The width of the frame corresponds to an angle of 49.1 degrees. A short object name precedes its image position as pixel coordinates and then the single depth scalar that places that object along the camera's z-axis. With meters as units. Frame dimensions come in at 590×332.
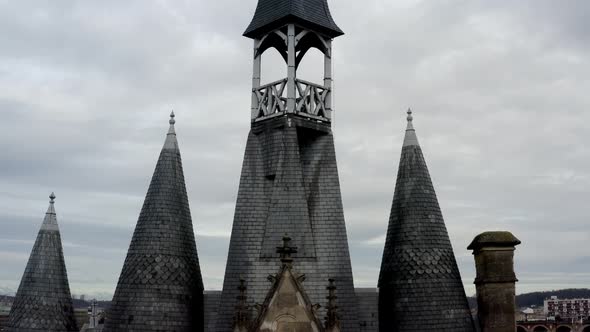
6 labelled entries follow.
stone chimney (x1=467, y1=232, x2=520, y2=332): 20.09
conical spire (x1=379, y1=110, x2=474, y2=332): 20.09
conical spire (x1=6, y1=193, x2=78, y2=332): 21.45
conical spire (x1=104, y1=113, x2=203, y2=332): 19.66
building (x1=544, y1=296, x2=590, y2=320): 158.38
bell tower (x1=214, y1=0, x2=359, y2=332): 19.45
